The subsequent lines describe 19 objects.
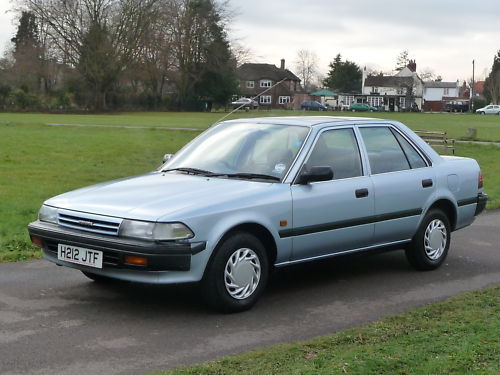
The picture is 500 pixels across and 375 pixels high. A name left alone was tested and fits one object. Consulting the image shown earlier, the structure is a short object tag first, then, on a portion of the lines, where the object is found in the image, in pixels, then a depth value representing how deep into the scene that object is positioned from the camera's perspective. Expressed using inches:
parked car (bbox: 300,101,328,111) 3240.7
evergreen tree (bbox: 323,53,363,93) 4980.3
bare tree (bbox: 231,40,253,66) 2909.7
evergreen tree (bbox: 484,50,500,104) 4744.1
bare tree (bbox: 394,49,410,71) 4210.1
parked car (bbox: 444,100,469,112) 4314.0
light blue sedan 216.8
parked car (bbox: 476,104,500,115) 3718.0
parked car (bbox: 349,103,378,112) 3720.2
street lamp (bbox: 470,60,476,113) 4320.9
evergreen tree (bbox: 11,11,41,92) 2738.7
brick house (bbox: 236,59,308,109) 4753.9
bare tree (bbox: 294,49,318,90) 4510.3
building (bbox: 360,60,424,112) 4384.4
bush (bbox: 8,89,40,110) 2518.5
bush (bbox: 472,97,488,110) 4414.4
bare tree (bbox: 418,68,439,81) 4424.2
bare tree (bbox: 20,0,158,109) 2517.2
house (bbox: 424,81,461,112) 5644.7
